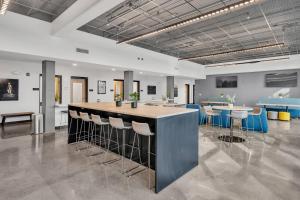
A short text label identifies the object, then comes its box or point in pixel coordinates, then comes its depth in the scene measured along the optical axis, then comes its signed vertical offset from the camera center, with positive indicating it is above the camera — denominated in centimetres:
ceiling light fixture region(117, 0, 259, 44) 336 +183
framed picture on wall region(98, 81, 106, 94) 970 +49
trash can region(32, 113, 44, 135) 592 -97
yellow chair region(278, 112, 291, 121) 888 -92
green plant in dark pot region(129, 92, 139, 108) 392 -4
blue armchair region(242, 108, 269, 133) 611 -90
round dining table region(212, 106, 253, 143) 520 -127
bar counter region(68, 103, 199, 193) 262 -76
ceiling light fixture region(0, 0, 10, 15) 336 +179
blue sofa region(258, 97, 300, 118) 952 -26
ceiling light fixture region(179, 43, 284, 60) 625 +194
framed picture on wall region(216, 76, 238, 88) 1286 +120
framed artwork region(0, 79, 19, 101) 714 +21
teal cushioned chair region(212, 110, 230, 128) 694 -88
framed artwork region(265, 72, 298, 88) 1048 +115
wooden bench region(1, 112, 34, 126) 705 -83
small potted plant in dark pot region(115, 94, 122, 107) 429 -11
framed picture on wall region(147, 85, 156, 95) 1268 +48
